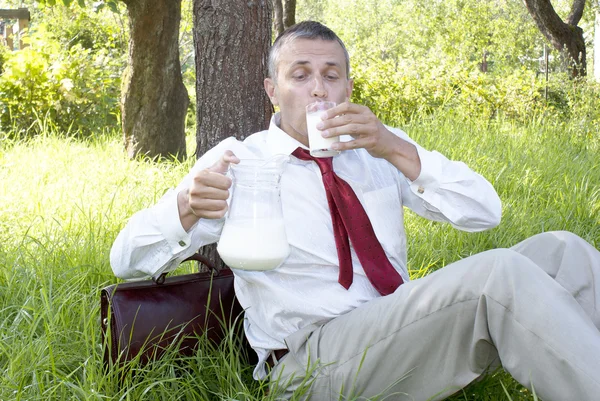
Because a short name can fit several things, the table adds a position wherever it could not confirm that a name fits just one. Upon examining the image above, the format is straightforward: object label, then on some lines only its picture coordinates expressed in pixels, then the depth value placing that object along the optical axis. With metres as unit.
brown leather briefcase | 2.29
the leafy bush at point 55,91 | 7.76
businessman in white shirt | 1.85
